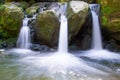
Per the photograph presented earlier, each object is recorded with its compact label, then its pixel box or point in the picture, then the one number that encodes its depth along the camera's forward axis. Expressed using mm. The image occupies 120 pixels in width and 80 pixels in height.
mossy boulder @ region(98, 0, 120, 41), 5505
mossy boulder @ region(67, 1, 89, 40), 5485
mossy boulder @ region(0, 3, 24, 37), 5887
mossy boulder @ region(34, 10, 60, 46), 5574
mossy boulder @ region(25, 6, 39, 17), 6100
